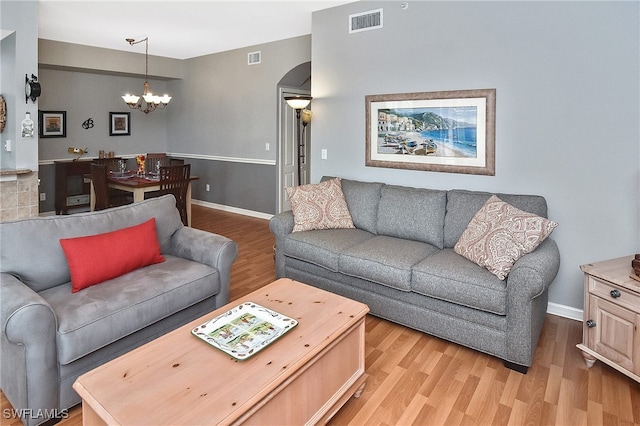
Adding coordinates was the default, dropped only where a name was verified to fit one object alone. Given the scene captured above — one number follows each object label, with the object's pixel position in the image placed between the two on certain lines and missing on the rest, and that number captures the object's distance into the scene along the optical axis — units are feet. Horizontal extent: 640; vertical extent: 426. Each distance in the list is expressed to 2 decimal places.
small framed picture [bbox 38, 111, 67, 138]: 20.98
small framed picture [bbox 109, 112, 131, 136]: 23.82
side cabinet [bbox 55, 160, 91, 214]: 21.12
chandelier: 19.03
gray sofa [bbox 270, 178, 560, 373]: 8.02
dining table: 16.71
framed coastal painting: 11.10
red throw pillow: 7.72
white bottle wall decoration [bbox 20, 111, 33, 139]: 14.11
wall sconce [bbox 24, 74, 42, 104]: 14.10
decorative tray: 5.82
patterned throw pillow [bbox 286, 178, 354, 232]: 11.94
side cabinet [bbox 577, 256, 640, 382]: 7.25
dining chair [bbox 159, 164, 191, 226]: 16.90
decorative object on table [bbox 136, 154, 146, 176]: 19.51
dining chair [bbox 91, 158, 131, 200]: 19.55
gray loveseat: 6.20
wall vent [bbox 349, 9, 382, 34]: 12.84
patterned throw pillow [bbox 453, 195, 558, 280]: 8.38
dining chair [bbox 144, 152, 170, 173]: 21.61
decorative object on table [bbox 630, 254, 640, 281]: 7.50
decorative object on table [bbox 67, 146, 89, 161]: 22.09
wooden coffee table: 4.66
